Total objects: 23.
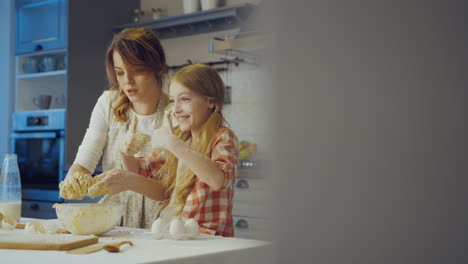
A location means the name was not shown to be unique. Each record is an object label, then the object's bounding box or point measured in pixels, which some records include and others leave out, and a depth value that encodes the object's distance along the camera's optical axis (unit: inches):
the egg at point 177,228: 46.3
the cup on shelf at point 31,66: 155.6
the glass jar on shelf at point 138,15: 149.3
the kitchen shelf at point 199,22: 126.8
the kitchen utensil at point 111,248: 37.4
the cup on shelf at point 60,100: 155.7
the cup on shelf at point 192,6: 136.6
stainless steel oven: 142.6
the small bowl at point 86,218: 46.9
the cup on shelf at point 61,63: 152.6
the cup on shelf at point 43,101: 151.0
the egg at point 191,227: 47.4
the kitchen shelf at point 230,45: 97.9
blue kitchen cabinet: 146.4
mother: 76.3
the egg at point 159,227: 49.0
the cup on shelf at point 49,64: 151.6
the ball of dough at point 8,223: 53.5
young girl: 62.1
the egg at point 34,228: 49.2
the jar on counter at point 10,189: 58.1
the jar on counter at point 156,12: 145.7
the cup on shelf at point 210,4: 133.2
